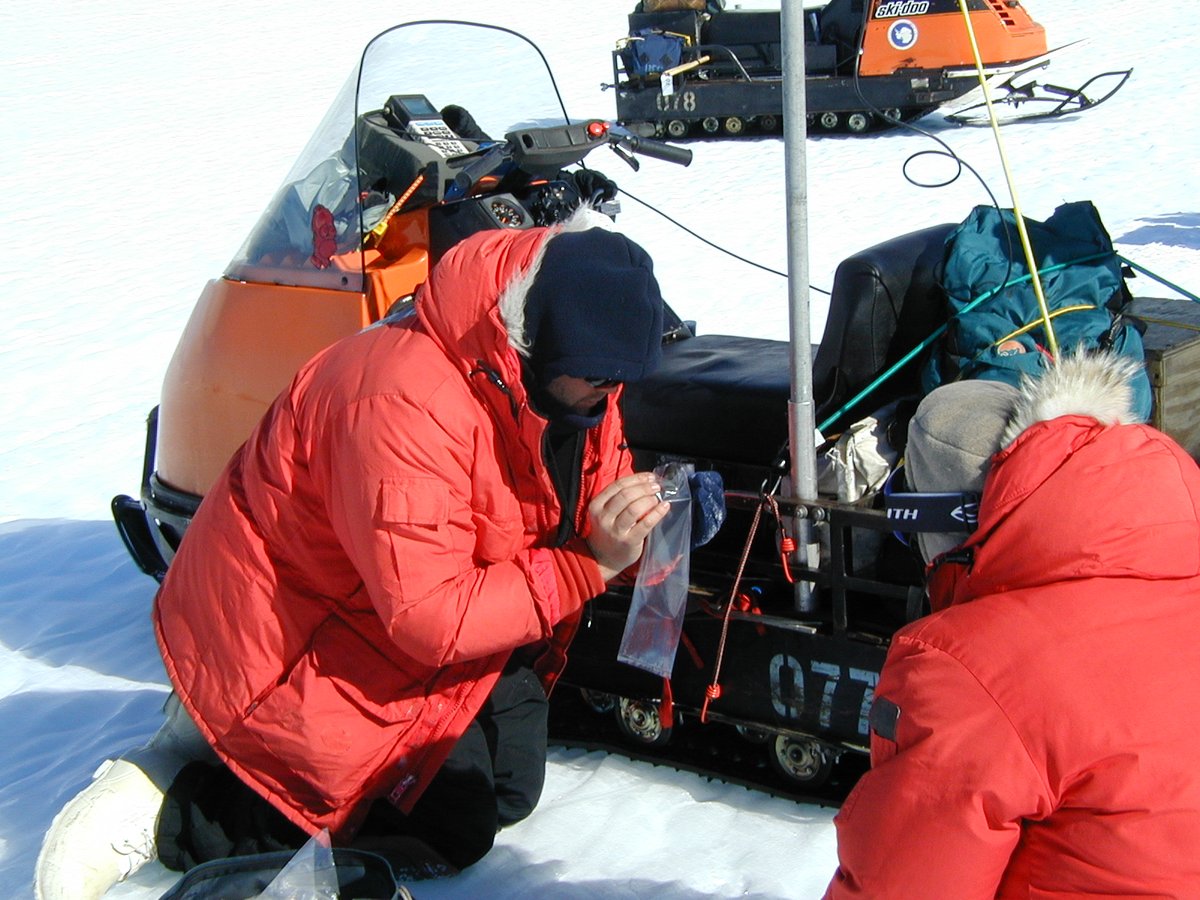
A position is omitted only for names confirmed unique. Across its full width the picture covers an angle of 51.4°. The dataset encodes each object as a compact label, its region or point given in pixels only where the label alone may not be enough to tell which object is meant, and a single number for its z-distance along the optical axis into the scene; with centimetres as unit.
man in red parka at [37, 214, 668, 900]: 212
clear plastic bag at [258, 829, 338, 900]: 202
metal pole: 218
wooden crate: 259
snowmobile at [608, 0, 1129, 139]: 1072
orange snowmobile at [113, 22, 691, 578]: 318
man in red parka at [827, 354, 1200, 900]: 143
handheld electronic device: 334
